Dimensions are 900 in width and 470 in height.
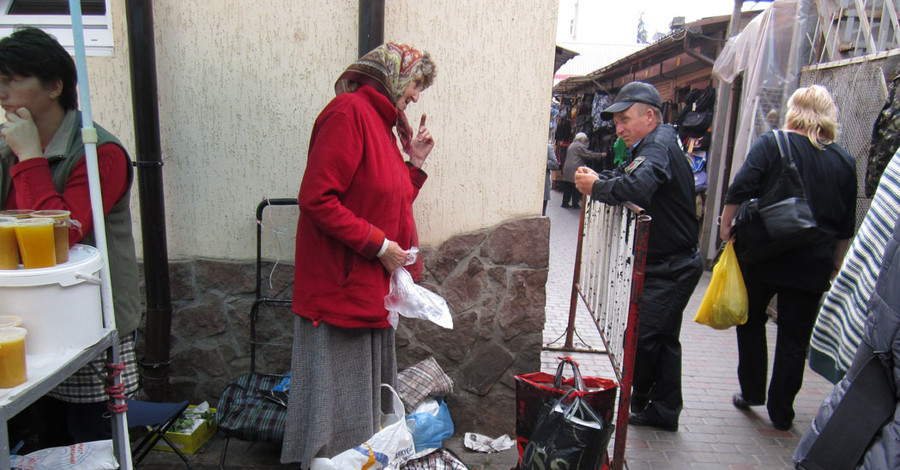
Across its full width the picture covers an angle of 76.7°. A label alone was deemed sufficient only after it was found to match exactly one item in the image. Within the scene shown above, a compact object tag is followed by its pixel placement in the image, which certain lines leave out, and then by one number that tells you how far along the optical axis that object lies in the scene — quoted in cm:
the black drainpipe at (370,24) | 293
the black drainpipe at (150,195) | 292
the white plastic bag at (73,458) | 199
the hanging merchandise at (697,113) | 786
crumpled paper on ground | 326
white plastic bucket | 156
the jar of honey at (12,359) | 142
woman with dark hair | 191
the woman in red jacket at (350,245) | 224
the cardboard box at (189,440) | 309
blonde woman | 336
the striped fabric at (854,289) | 174
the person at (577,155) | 1239
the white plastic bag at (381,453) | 250
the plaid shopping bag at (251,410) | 282
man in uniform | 317
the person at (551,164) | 1010
